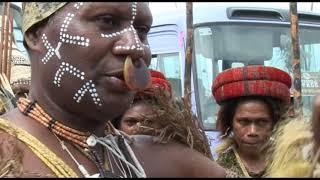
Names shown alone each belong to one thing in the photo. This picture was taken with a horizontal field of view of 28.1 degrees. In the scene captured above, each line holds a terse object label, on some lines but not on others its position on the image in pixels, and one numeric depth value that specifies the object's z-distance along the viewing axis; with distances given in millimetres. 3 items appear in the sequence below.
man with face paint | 1729
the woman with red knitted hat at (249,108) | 3438
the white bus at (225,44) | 6039
